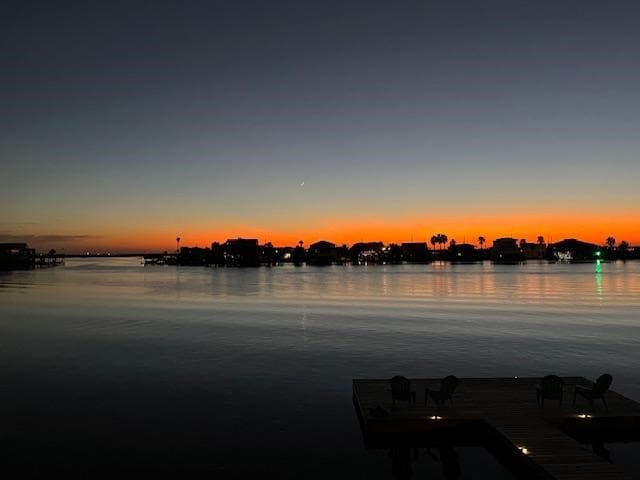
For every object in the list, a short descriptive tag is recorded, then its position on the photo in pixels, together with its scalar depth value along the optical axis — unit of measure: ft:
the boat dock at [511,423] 41.05
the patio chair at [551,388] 51.52
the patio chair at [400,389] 51.67
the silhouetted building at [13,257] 602.44
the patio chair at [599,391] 51.09
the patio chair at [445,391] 51.72
